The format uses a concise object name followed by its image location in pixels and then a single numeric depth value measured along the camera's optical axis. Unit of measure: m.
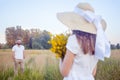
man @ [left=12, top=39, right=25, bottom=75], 9.01
